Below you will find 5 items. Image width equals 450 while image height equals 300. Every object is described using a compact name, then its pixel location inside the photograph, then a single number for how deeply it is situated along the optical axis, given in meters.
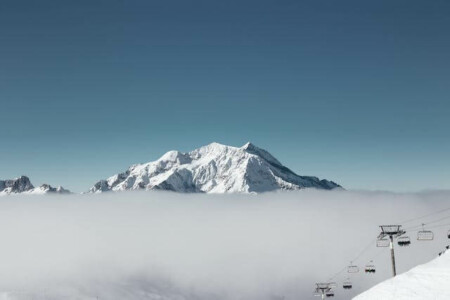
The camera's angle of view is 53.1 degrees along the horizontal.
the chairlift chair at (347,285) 91.72
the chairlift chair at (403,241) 68.61
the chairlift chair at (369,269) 83.26
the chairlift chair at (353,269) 83.80
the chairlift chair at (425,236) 64.91
